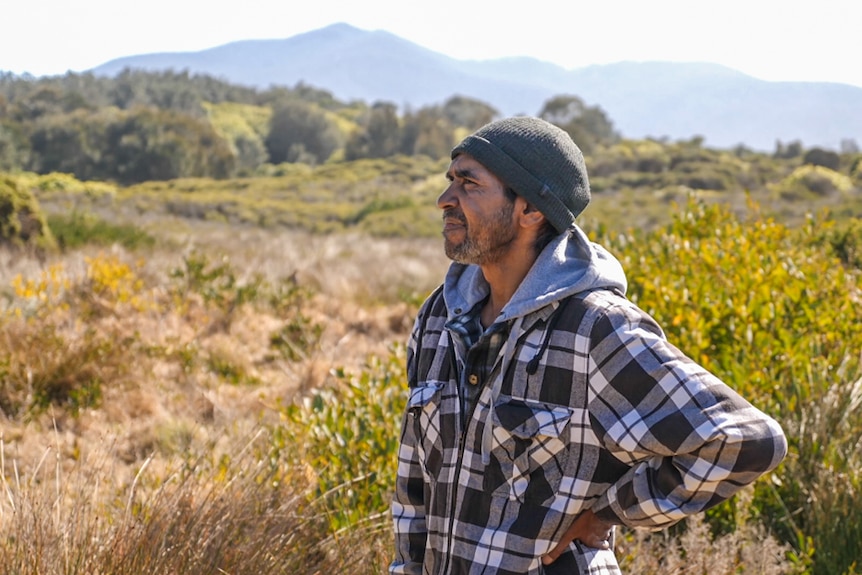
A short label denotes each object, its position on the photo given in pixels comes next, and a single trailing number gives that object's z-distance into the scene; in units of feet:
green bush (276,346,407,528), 12.85
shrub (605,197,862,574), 12.67
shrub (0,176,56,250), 35.96
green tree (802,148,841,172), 127.20
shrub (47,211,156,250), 39.93
